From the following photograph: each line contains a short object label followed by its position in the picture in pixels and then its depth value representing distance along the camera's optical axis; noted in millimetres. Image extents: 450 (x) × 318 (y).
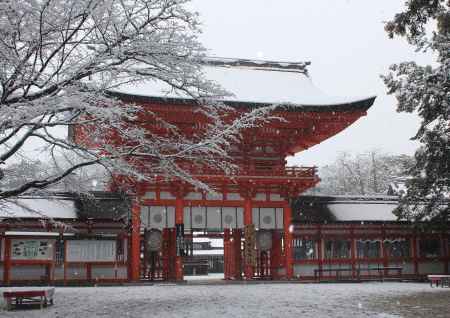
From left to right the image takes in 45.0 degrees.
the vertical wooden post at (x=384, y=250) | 24416
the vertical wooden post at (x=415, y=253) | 24656
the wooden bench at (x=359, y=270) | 23300
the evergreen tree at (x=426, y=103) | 10664
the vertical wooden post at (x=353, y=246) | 24125
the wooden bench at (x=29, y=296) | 12969
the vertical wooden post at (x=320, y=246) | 23719
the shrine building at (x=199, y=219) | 21250
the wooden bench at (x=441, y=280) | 19453
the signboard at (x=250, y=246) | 22203
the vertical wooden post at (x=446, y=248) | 24797
